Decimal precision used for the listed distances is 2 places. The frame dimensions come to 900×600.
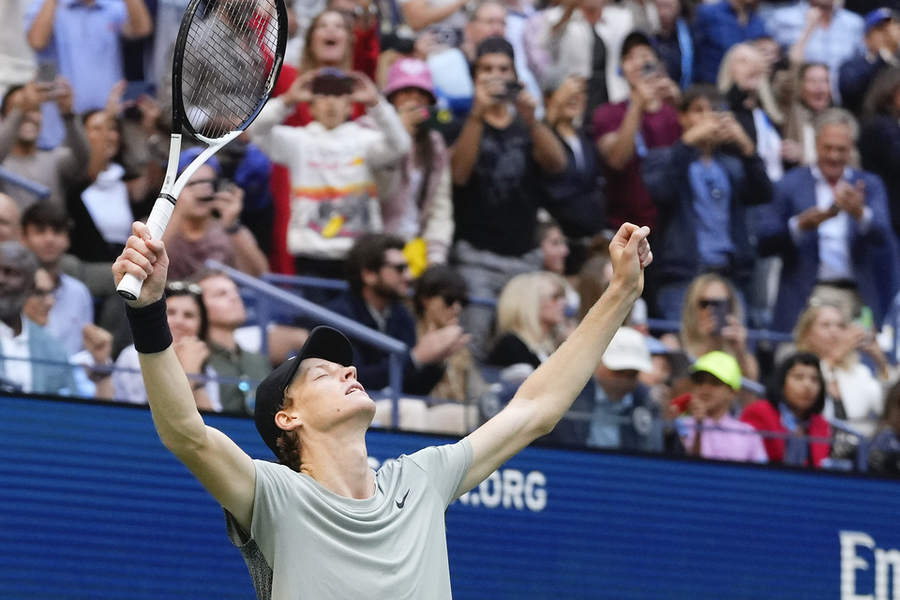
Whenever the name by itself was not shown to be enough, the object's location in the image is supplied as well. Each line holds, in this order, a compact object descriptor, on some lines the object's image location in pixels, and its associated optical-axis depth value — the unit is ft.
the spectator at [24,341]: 42.29
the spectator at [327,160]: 53.06
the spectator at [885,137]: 71.20
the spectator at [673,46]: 75.10
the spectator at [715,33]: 76.23
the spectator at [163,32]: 57.62
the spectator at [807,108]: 73.05
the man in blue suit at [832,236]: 65.92
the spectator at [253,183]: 54.80
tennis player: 21.61
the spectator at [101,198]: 50.44
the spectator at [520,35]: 65.67
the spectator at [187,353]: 43.93
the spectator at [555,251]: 58.70
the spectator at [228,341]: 45.52
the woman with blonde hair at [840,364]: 59.62
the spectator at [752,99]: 71.26
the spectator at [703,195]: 62.80
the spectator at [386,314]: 48.21
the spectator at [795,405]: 54.44
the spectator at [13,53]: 54.51
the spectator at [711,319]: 57.36
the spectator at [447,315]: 49.65
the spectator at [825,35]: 79.56
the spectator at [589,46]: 67.67
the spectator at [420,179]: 56.18
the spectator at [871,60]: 76.23
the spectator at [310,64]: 54.70
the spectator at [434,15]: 66.23
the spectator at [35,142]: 50.42
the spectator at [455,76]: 61.41
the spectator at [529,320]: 50.65
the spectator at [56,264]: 45.60
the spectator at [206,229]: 49.96
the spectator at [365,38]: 61.21
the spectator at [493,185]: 57.21
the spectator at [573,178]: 60.75
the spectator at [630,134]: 62.75
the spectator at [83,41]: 55.77
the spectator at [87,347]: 43.45
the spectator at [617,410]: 50.01
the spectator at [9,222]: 45.91
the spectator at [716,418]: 51.93
